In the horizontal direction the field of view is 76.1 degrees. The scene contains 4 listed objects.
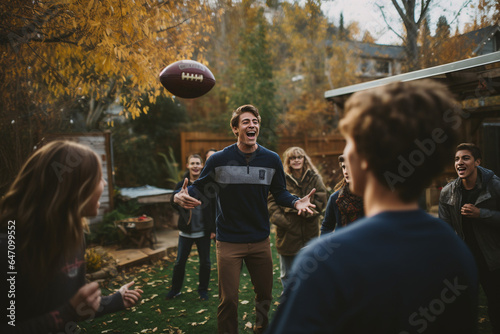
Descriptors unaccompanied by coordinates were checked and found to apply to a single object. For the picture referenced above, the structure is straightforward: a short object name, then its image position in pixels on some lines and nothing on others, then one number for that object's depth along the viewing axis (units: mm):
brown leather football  4020
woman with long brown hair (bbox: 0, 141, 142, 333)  1470
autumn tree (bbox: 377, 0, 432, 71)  9938
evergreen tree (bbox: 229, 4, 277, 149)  13445
